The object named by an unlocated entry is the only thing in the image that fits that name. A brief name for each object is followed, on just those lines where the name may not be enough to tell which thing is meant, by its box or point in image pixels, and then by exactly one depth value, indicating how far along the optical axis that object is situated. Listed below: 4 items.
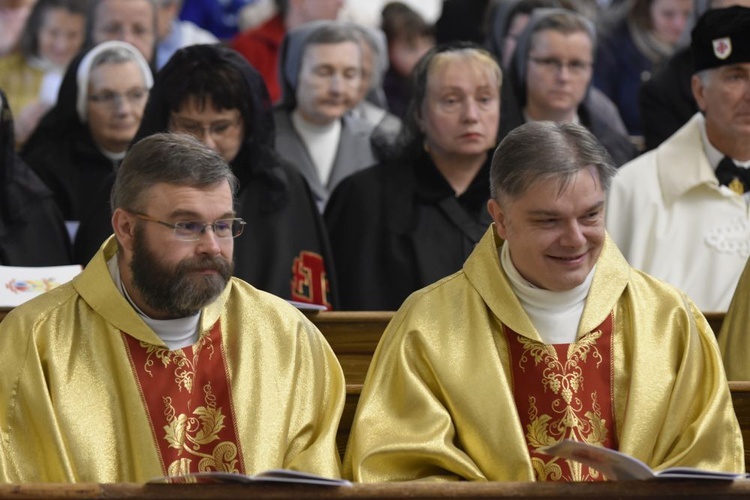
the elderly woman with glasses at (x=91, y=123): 14.67
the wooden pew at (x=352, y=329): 11.03
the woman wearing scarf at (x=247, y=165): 12.71
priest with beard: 8.92
